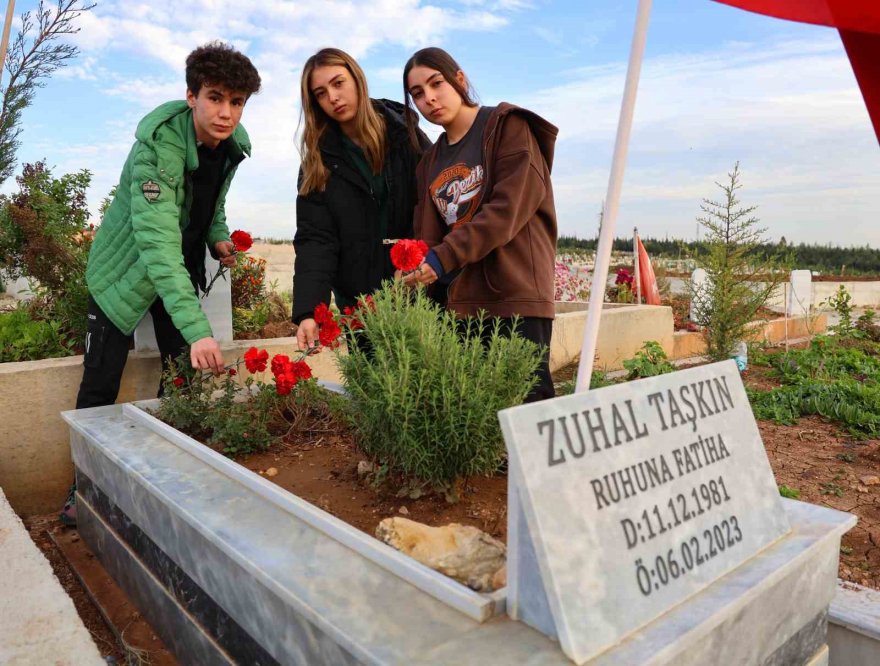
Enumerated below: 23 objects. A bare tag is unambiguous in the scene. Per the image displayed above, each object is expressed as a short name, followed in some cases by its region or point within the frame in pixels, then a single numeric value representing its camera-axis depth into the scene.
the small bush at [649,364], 5.19
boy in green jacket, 2.61
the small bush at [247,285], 5.14
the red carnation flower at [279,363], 2.50
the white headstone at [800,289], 9.34
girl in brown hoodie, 2.30
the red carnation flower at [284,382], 2.49
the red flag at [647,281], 7.92
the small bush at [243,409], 2.53
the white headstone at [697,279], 7.22
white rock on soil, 1.45
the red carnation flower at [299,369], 2.54
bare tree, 5.31
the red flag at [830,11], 1.94
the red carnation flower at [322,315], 2.42
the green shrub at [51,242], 3.98
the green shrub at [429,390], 1.79
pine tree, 5.30
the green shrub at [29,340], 3.61
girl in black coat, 2.72
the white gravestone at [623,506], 1.18
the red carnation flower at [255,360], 2.63
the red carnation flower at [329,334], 2.38
